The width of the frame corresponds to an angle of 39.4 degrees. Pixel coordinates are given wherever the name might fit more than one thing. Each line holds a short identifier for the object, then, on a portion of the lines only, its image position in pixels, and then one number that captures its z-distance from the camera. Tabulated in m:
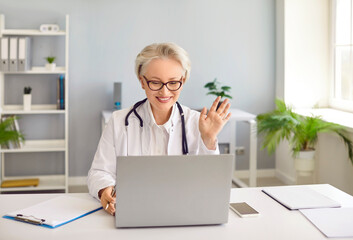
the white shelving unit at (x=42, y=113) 4.32
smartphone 1.75
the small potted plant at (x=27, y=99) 4.40
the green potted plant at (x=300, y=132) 3.74
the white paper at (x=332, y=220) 1.58
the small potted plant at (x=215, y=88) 4.49
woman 1.99
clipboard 1.65
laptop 1.52
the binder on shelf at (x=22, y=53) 4.26
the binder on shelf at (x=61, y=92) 4.43
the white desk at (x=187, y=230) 1.54
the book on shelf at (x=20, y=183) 4.36
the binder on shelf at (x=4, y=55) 4.23
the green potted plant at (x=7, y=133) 3.84
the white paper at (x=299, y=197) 1.85
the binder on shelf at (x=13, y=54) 4.25
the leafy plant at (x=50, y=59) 4.39
